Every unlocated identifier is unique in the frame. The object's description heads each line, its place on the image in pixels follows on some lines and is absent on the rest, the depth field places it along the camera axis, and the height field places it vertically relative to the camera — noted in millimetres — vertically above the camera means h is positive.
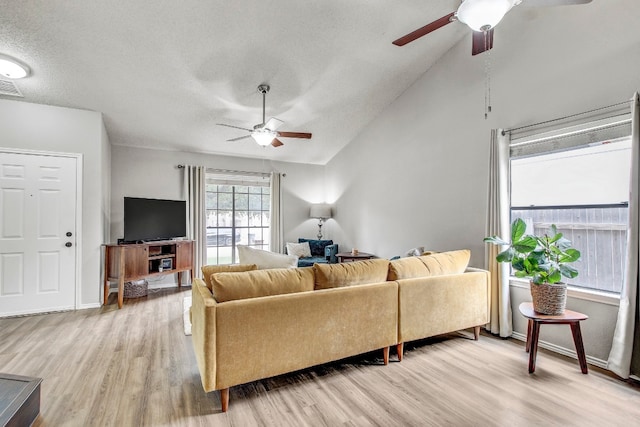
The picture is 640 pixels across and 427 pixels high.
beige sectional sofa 1991 -725
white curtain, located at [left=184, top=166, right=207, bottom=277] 5715 +110
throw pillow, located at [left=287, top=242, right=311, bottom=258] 6184 -653
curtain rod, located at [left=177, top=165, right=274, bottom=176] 5992 +905
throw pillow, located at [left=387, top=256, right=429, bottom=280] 2723 -472
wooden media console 4273 -650
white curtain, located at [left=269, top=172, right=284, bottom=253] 6527 +14
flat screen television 4691 -31
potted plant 2477 -385
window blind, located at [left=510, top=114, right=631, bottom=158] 2535 +717
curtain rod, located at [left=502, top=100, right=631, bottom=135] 2503 +902
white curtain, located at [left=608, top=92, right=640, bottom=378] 2352 -428
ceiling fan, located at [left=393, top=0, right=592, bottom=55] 1731 +1175
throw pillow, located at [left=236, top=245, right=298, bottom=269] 2768 -381
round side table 2393 -862
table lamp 6648 +119
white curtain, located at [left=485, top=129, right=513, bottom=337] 3266 -128
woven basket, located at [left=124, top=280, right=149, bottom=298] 4805 -1122
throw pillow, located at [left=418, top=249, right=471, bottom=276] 2953 -451
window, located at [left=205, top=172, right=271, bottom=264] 6188 +78
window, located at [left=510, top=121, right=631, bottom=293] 2609 +221
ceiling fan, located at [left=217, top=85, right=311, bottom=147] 3863 +1077
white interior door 3789 -192
